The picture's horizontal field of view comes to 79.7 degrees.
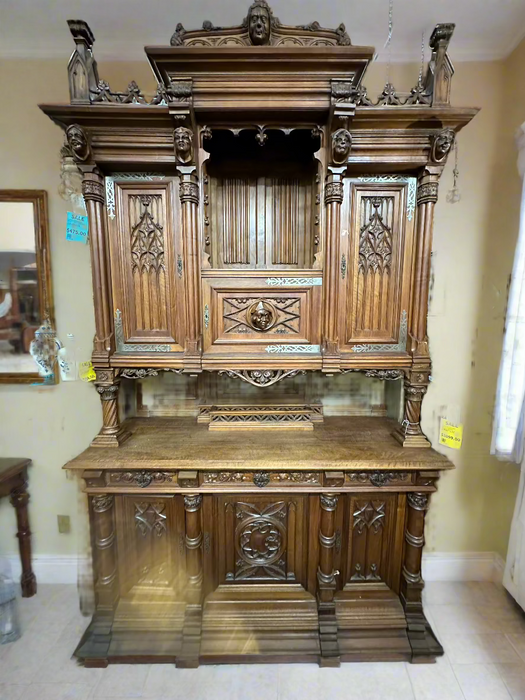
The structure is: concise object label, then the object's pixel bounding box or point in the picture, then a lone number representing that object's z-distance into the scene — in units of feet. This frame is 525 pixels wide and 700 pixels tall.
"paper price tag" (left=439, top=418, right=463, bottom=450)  5.20
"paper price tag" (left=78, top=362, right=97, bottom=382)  5.54
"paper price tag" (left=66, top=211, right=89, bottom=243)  5.26
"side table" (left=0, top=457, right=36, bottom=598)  5.42
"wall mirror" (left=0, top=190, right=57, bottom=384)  5.34
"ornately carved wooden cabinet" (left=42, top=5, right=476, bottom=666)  4.05
